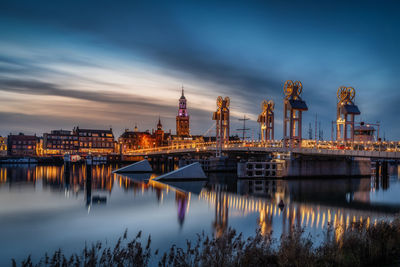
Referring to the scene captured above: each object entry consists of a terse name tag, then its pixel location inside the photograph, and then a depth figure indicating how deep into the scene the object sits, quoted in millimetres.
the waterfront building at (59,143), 182625
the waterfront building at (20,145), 187375
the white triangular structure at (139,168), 83994
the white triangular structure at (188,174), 61500
